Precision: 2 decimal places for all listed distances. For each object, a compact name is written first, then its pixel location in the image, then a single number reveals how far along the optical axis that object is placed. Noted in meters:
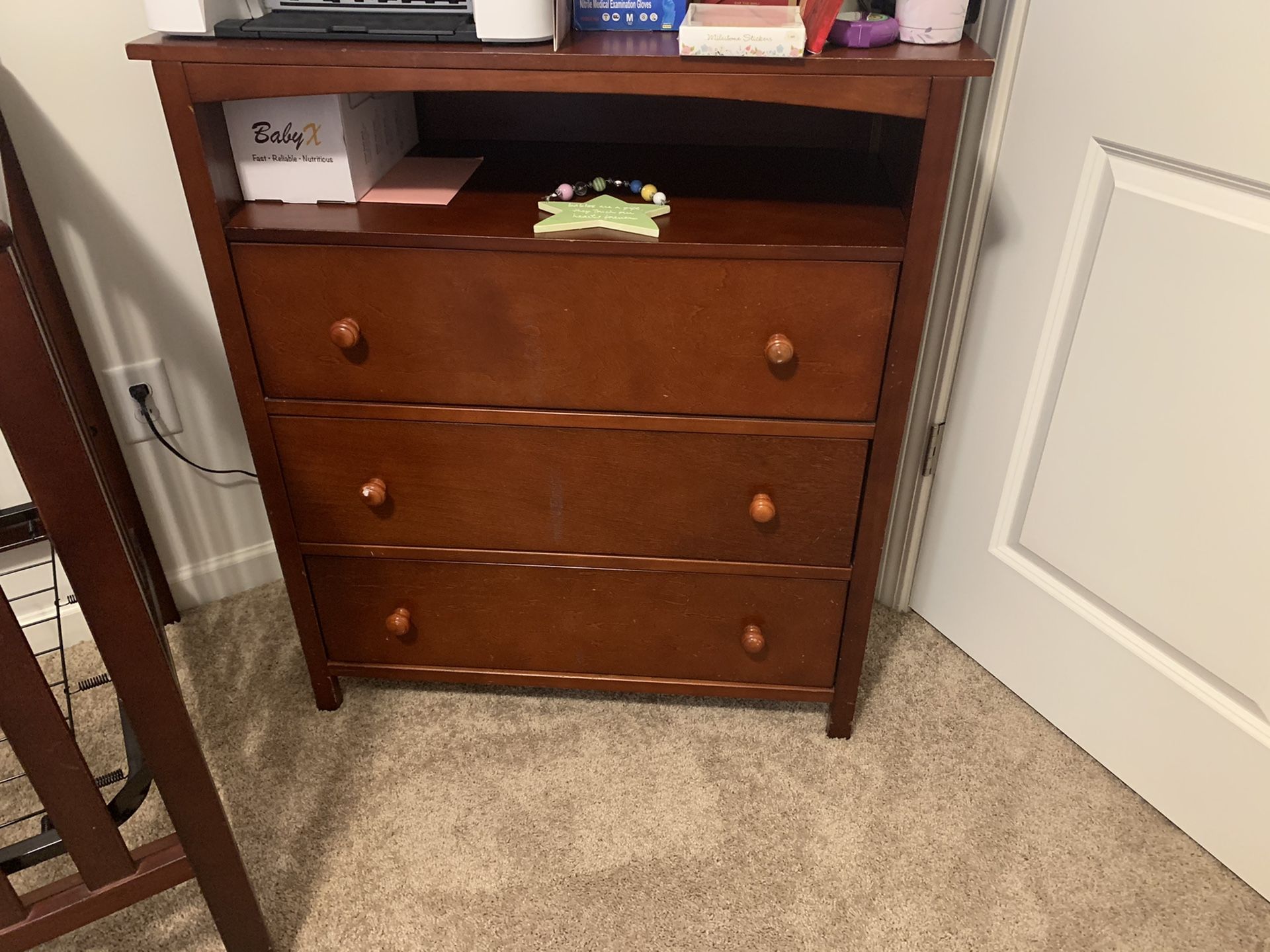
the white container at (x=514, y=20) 0.83
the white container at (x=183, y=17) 0.86
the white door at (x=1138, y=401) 0.93
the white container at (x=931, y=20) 0.86
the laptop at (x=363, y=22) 0.86
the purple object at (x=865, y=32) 0.88
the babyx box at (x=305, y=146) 0.95
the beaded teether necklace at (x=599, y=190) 1.00
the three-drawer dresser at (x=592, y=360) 0.88
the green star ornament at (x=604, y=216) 0.93
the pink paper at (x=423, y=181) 1.02
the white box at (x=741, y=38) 0.82
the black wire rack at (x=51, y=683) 0.86
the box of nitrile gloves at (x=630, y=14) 0.92
